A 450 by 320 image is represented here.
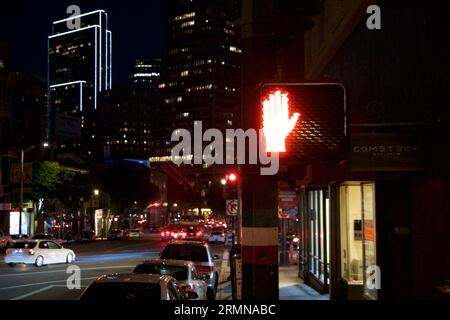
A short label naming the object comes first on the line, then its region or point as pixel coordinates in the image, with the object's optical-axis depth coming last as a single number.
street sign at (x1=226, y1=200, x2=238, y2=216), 25.25
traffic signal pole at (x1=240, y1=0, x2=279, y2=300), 4.25
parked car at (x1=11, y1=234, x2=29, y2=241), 49.58
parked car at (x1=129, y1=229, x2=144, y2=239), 78.56
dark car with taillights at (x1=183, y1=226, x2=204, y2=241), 51.65
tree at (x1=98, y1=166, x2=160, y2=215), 83.62
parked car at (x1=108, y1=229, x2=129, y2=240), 69.06
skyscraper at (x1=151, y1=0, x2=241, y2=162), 180.50
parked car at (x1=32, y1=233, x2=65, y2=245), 47.09
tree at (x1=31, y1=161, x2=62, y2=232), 57.66
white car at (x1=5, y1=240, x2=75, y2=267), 30.50
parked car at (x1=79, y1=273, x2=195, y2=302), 8.91
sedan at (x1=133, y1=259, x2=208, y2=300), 13.72
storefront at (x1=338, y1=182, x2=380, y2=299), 13.85
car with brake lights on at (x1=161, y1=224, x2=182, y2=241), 58.84
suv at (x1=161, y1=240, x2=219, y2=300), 18.91
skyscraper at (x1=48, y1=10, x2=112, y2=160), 77.25
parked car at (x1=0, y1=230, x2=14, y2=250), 44.85
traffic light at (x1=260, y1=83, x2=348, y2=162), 4.01
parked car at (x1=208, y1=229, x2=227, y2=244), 55.43
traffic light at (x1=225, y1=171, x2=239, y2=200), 14.75
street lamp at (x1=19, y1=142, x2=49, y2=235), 50.44
